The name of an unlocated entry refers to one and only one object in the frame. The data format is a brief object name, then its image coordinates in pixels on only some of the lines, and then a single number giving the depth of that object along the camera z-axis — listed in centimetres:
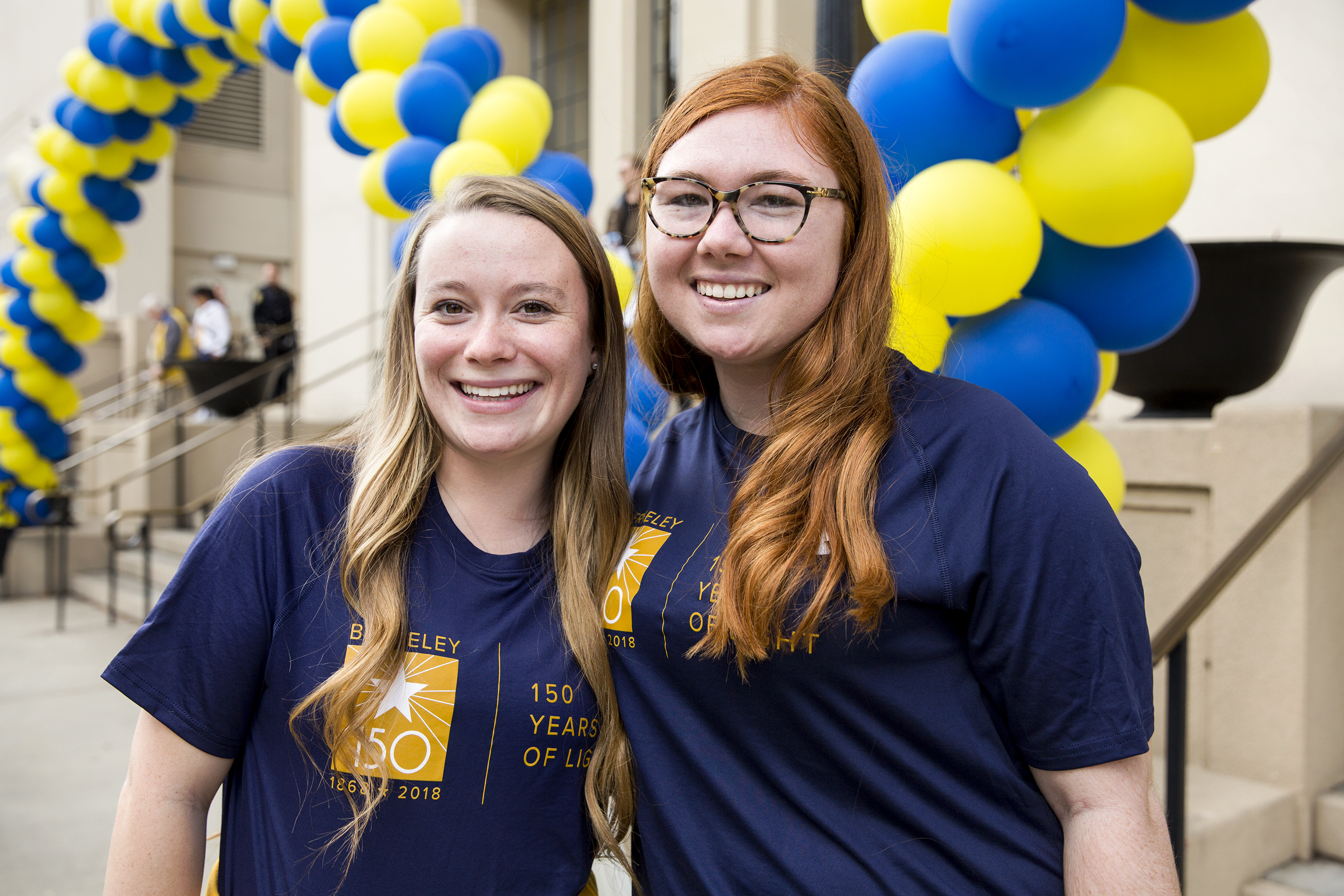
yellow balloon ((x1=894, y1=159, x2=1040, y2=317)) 212
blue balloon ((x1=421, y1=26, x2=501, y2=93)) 443
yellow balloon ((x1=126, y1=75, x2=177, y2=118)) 784
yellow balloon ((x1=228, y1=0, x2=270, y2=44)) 591
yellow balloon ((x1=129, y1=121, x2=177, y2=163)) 863
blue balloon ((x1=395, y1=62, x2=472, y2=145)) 421
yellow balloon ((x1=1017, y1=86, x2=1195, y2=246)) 210
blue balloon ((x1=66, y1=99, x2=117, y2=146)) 815
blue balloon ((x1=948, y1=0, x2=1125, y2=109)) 200
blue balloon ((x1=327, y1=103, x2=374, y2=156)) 493
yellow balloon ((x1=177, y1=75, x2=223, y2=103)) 777
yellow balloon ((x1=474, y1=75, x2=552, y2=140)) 441
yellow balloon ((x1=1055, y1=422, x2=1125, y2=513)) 242
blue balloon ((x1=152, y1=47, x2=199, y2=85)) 748
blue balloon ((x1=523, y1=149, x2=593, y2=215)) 425
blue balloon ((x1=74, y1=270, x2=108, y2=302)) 952
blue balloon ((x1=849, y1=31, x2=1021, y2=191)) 226
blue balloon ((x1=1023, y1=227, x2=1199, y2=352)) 231
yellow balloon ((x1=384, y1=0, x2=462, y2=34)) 465
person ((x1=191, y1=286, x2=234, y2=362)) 1238
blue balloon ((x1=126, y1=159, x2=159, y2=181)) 909
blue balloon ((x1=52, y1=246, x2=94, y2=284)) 927
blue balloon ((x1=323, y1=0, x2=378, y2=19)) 497
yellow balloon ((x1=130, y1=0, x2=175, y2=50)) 693
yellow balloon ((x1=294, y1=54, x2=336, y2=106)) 515
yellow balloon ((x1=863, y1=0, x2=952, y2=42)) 242
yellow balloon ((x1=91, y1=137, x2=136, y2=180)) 860
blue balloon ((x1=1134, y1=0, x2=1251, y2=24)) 210
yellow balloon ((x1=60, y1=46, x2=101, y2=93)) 783
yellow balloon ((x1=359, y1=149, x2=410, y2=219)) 454
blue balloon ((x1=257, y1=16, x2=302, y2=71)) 566
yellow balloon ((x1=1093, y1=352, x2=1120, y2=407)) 260
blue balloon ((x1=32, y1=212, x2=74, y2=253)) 916
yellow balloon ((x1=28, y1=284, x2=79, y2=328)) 941
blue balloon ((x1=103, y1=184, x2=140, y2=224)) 916
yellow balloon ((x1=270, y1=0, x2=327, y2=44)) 521
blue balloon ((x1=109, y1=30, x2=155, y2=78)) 745
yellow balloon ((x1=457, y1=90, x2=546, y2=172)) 418
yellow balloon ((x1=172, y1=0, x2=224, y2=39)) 649
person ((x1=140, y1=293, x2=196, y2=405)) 1292
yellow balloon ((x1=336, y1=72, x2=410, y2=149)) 454
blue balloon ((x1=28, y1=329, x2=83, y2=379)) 947
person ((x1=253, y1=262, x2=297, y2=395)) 1292
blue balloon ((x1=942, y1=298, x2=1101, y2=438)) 218
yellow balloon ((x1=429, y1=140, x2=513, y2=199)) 393
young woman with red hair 134
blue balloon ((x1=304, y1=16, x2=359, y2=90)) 489
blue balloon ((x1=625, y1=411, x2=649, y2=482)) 287
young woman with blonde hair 154
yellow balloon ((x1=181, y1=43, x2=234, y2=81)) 738
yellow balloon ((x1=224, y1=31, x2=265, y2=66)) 661
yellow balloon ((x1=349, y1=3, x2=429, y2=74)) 453
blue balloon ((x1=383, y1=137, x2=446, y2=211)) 418
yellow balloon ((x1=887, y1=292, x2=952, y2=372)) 216
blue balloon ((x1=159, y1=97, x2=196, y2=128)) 829
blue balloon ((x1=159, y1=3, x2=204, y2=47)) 680
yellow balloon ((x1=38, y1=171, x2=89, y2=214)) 889
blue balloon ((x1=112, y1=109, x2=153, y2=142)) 827
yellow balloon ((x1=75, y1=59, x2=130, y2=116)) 775
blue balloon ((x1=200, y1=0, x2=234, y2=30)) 629
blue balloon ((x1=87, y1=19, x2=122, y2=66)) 753
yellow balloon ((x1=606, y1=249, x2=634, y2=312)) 356
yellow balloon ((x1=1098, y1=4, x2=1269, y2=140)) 226
